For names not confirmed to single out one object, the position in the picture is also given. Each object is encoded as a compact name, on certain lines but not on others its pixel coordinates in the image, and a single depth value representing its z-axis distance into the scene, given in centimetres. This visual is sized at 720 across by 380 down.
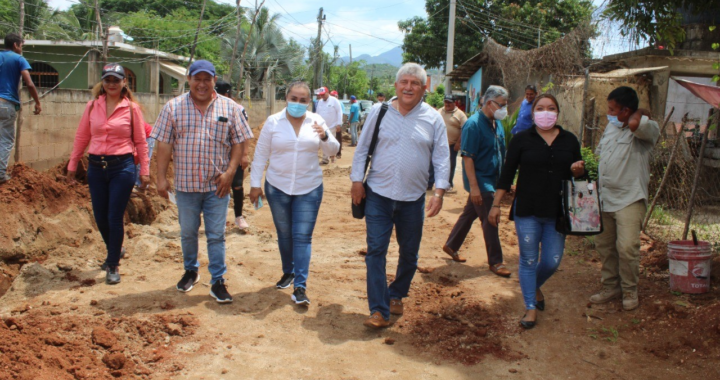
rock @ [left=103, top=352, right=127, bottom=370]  367
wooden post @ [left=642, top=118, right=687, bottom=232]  666
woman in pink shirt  507
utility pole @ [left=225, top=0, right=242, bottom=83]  1976
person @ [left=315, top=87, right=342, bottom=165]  1217
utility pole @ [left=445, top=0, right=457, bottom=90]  2414
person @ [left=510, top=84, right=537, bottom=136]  884
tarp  565
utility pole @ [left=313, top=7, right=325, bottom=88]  4048
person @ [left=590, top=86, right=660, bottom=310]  471
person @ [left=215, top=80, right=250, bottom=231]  685
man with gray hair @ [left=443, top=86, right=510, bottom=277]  554
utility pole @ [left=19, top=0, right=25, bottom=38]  820
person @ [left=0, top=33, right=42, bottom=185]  701
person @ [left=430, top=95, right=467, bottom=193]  890
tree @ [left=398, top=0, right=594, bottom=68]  2969
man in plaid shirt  465
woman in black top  443
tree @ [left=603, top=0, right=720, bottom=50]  550
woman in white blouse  484
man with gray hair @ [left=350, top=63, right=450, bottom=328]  428
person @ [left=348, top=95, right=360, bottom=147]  1861
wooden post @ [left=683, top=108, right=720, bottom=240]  567
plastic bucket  507
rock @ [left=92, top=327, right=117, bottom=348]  390
